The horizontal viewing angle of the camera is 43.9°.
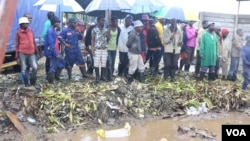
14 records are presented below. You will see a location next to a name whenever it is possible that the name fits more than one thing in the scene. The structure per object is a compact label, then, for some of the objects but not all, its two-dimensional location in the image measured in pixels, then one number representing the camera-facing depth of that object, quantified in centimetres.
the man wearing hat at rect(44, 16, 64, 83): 703
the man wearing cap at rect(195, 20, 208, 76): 912
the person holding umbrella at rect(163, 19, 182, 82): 839
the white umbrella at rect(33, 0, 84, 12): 829
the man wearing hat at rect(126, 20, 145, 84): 759
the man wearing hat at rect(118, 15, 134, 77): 797
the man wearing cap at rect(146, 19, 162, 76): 859
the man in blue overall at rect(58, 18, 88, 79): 765
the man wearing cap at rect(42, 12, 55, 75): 747
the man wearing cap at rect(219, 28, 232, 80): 903
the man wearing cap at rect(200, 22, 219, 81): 834
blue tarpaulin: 830
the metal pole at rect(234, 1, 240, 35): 1062
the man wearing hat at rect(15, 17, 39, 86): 649
